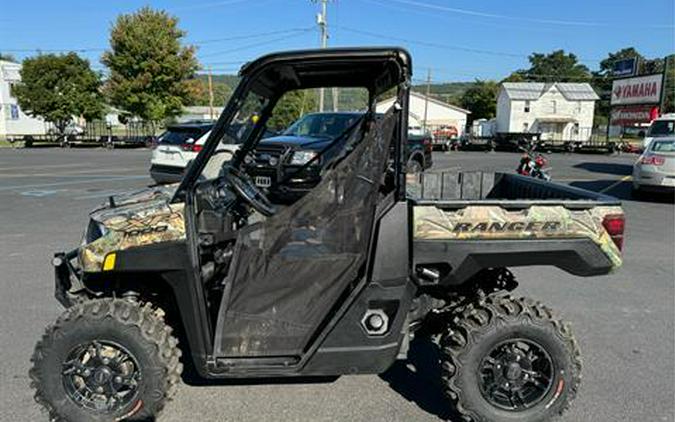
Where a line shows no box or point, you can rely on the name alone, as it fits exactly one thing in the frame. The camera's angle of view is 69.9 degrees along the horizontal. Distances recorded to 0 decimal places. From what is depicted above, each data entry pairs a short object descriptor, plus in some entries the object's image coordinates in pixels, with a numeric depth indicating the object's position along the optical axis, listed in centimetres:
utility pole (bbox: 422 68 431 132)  6041
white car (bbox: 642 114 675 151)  1961
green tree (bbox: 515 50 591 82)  10938
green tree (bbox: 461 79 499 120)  8025
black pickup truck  407
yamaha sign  3297
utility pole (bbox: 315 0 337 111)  3431
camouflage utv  264
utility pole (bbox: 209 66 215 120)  4721
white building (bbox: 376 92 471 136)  6956
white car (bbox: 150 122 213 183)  1090
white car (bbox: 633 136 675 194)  1096
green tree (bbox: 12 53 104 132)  3541
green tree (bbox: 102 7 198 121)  3294
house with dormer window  6328
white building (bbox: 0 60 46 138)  4878
